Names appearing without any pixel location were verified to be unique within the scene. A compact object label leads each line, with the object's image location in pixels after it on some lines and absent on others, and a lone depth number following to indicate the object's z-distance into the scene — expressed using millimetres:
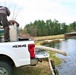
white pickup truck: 2531
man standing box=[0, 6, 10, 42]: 2678
